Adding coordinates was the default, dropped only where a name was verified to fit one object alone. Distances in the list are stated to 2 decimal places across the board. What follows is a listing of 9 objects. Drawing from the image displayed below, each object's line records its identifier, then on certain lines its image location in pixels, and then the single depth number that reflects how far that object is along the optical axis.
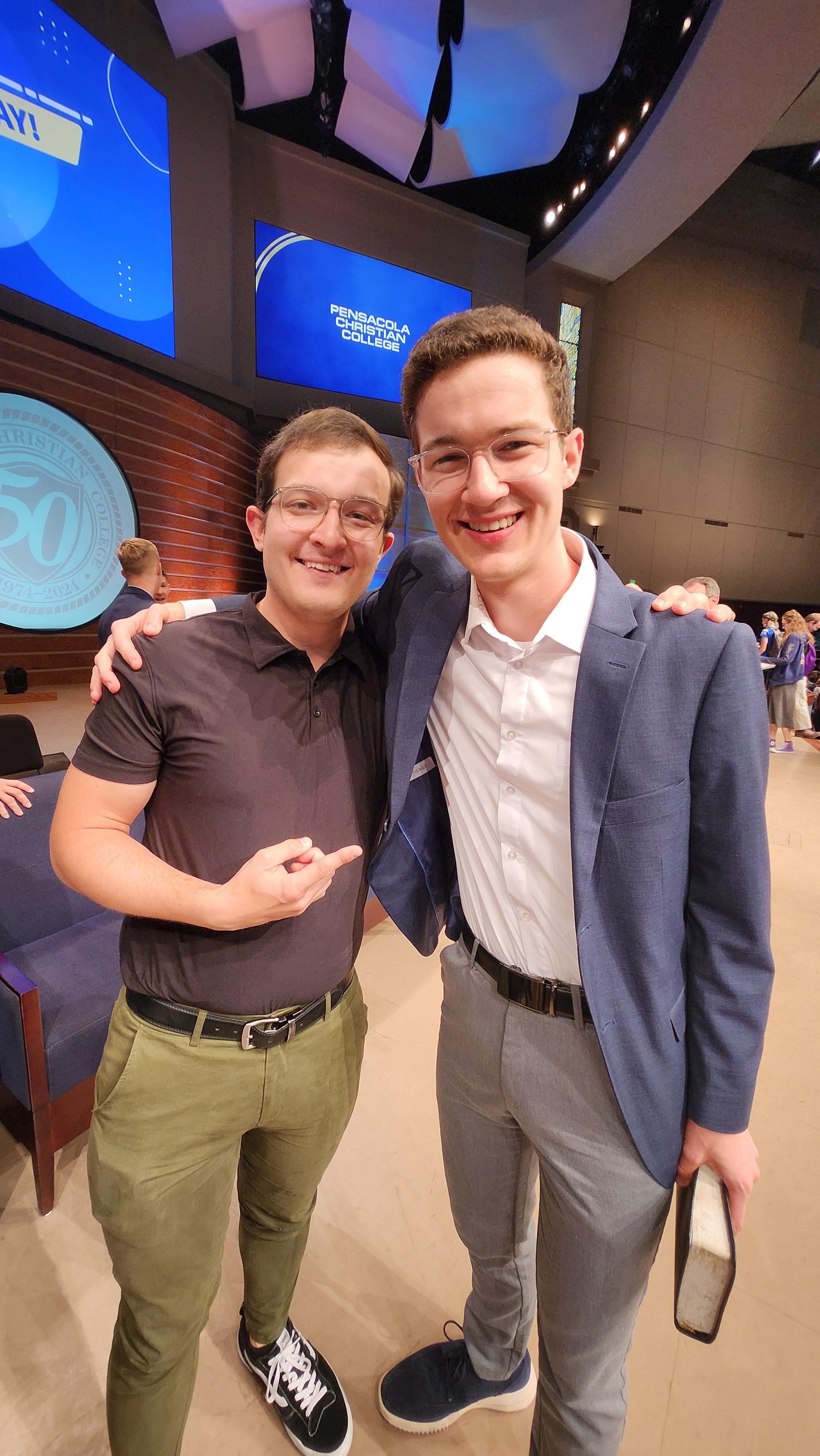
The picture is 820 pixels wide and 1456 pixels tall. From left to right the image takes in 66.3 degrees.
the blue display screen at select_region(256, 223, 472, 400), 8.42
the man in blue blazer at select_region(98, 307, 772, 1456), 0.92
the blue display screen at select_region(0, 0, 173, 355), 5.18
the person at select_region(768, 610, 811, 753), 8.23
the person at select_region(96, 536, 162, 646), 3.80
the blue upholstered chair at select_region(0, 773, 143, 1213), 1.77
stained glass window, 11.41
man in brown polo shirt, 1.08
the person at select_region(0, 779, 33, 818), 2.40
